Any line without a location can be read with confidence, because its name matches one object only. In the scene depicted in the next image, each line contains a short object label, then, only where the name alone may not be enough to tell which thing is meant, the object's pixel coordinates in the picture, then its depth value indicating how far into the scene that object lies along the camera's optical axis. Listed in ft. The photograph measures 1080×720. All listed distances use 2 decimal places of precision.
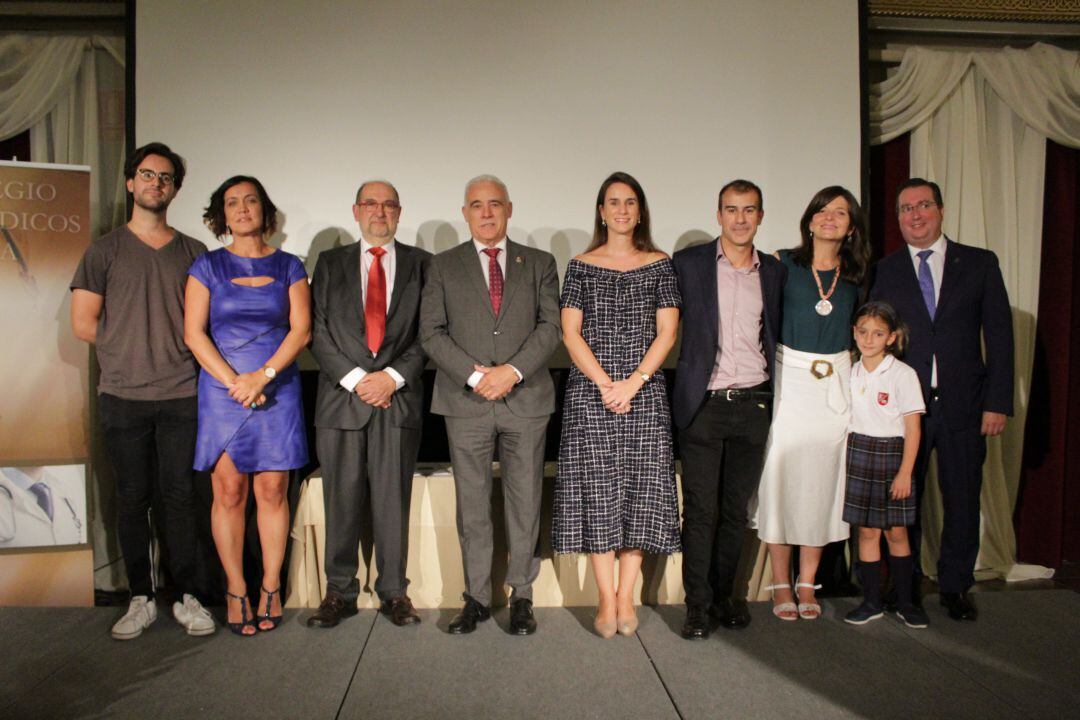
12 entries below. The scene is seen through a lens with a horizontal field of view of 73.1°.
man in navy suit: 9.55
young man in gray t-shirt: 9.03
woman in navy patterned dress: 8.87
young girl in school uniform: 9.13
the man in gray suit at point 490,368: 9.00
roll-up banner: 10.47
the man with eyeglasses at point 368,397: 9.10
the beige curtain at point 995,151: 12.76
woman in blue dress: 8.83
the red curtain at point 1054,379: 13.14
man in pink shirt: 9.00
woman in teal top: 9.34
